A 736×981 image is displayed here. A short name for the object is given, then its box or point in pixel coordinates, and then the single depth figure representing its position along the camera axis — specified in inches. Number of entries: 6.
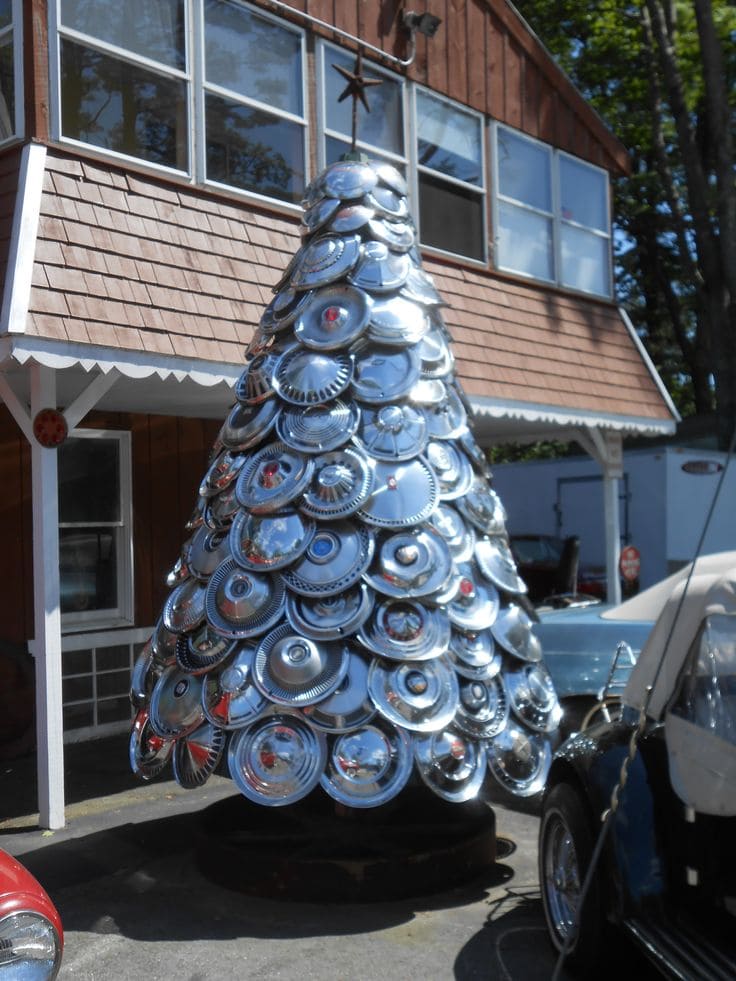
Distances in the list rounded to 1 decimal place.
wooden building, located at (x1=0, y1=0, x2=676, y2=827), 276.4
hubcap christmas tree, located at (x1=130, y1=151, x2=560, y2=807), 201.0
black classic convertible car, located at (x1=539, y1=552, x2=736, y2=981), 145.3
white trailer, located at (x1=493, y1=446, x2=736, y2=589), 644.7
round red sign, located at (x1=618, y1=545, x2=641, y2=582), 538.0
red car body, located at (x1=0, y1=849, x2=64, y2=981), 120.4
